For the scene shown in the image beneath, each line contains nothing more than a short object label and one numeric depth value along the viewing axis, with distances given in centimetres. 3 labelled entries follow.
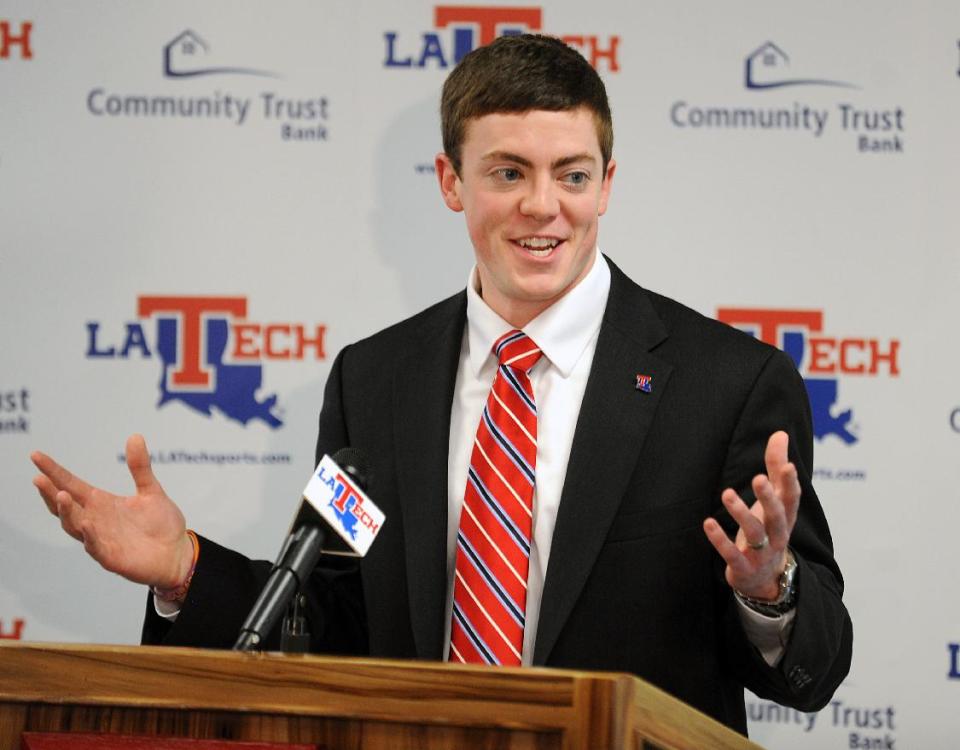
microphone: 591
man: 622
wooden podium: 578
